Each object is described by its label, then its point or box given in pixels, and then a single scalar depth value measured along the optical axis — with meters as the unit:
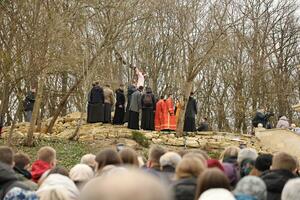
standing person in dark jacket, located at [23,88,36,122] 48.96
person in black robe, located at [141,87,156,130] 46.76
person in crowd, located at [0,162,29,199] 11.30
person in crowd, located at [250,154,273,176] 14.03
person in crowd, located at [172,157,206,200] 11.21
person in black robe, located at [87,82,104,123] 47.27
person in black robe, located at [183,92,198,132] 49.50
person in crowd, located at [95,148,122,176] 12.63
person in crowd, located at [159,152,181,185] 13.38
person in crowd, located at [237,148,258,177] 14.70
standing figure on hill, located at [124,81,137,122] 48.27
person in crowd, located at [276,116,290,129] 54.41
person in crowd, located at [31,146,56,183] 13.67
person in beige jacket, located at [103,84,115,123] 48.67
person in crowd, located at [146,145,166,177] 14.09
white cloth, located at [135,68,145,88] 52.10
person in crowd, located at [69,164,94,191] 12.27
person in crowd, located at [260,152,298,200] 12.59
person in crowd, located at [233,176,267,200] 11.00
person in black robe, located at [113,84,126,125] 48.33
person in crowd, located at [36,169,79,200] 10.01
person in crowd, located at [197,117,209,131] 56.67
